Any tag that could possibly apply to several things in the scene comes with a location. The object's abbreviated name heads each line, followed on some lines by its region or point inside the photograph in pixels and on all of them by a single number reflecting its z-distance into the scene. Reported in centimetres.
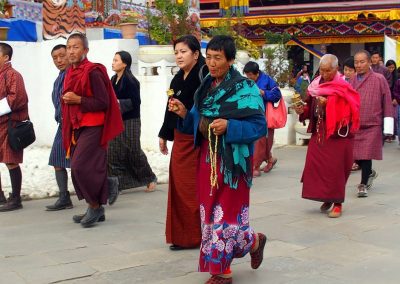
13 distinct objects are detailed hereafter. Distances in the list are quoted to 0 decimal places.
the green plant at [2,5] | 1031
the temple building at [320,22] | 1956
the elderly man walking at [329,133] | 585
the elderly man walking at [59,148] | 607
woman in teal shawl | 383
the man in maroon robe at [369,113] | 697
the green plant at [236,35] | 1205
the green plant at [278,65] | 1299
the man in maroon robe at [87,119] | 532
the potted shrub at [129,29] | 1058
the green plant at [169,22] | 1027
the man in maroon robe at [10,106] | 604
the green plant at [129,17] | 1137
